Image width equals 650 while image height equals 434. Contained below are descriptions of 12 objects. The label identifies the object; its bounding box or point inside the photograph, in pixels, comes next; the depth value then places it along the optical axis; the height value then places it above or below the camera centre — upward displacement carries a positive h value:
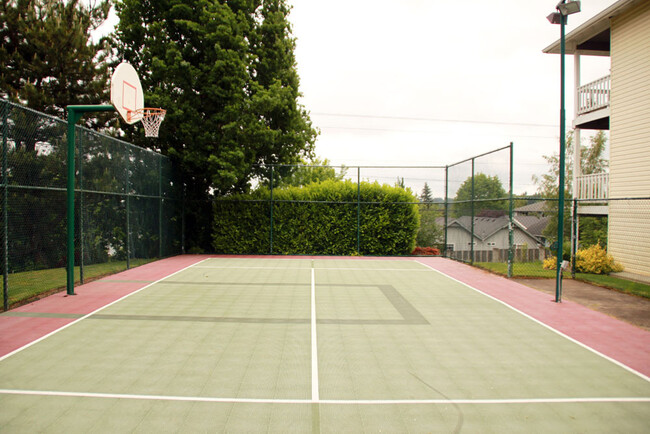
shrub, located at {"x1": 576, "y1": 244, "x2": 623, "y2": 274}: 13.47 -1.59
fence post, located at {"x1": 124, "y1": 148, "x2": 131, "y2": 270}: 11.84 +0.08
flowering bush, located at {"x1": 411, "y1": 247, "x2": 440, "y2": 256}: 18.08 -1.64
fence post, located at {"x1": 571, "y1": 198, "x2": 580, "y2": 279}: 12.27 -0.68
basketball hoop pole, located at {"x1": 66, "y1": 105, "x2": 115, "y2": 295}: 8.46 +0.81
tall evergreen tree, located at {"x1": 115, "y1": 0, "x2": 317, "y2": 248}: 15.17 +4.96
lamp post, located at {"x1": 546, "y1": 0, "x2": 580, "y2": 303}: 8.31 +2.14
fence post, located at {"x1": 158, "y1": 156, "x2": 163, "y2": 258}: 14.34 +0.59
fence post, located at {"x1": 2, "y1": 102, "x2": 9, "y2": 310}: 7.00 +0.22
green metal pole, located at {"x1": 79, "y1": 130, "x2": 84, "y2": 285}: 9.74 -0.12
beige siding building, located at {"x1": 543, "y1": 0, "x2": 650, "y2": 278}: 13.06 +3.06
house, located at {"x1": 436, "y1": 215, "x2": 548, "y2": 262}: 13.35 -0.94
